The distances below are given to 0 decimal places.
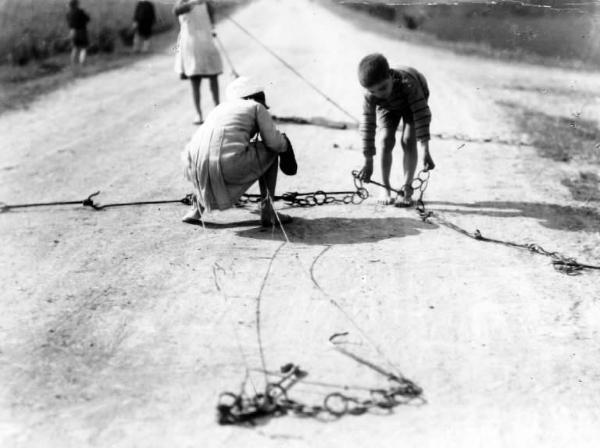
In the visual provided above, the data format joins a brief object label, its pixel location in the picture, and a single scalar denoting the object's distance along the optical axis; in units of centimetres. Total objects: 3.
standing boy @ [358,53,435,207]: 608
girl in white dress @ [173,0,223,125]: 1007
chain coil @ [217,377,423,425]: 355
